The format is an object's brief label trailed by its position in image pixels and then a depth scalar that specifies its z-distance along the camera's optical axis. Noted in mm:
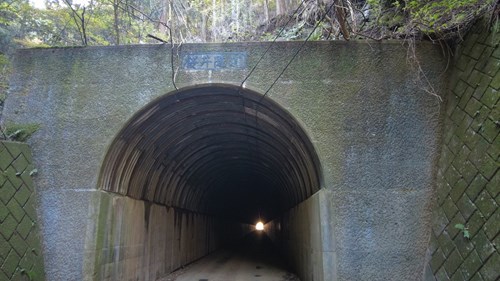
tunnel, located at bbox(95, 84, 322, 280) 5969
